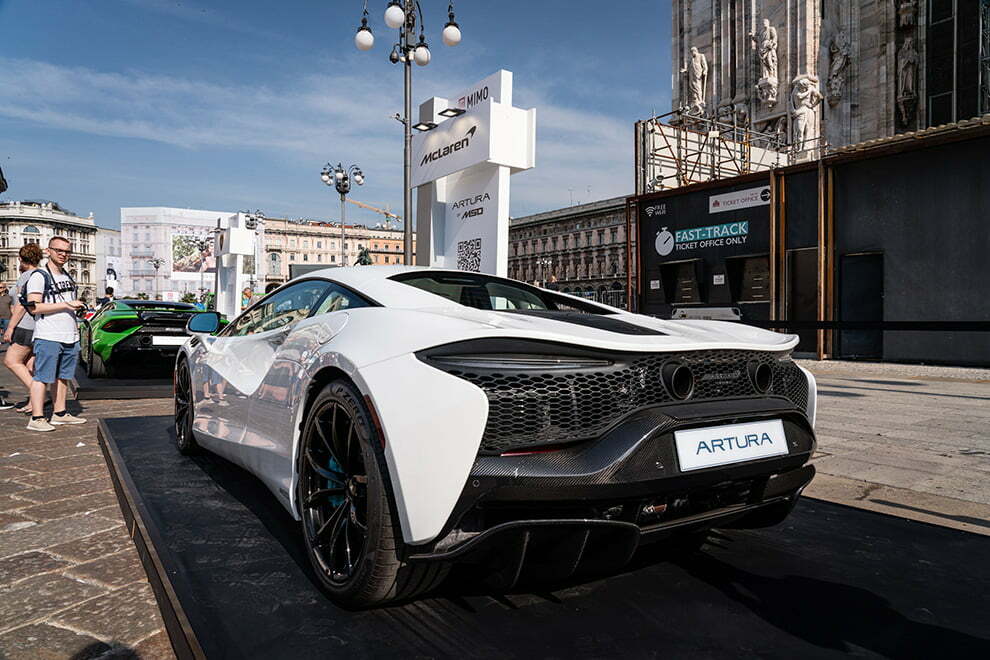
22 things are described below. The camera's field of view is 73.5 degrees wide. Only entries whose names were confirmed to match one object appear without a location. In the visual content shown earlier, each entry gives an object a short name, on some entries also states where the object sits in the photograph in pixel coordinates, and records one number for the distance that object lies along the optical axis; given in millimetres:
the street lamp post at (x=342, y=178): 23922
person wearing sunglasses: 5434
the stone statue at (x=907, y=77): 25109
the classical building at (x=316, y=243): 114188
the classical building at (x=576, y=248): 74250
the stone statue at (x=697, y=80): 30297
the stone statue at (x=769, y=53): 27328
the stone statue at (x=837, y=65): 26516
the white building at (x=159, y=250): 86188
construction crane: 96588
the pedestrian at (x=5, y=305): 11816
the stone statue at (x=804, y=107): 26312
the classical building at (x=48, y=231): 103250
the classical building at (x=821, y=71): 23219
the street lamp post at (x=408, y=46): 11812
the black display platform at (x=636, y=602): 1828
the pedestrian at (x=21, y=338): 5973
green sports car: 8164
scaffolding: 18922
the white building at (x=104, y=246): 111825
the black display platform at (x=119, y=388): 7488
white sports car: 1758
